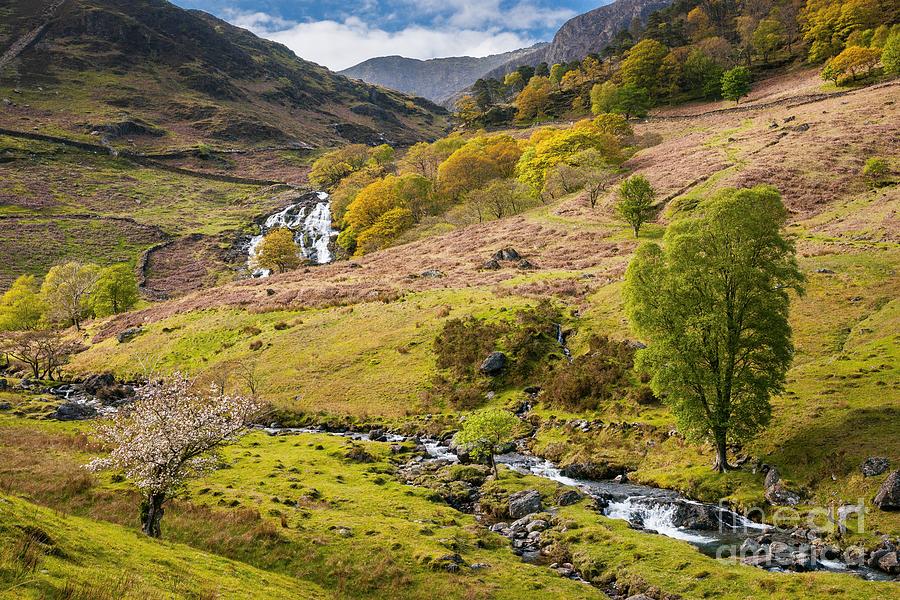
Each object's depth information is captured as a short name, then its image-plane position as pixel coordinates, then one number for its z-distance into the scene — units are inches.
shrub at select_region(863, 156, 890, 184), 2957.7
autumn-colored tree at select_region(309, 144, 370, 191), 7229.3
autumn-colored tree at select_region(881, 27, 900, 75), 4559.5
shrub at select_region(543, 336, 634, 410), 1669.5
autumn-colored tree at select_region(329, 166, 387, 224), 5398.6
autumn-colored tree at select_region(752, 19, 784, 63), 6747.1
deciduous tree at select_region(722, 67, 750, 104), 5866.1
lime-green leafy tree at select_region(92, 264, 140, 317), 3703.2
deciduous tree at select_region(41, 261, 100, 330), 3609.7
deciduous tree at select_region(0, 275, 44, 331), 3575.3
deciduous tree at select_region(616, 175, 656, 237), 3120.1
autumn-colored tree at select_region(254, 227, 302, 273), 4330.7
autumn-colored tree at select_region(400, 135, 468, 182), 5851.4
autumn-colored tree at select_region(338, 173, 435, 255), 4537.4
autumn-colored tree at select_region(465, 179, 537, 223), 4493.1
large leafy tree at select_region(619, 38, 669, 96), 7175.2
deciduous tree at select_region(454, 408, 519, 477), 1363.2
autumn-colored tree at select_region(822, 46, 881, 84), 4906.5
